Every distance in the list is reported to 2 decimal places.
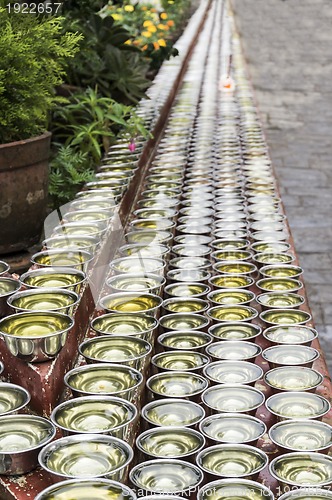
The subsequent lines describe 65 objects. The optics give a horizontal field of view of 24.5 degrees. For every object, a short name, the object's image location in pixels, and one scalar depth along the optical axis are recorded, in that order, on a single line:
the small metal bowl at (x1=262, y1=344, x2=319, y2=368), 2.36
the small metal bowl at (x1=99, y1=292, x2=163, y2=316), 2.54
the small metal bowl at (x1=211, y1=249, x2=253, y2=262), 3.14
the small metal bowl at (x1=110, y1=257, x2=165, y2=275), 2.86
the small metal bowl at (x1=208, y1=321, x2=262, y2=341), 2.49
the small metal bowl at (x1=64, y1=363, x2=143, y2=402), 2.03
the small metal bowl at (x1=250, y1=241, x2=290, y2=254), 3.27
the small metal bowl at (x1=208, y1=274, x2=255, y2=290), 2.89
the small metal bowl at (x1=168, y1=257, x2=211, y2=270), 3.01
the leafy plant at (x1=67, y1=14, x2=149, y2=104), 5.34
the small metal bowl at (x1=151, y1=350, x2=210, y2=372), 2.29
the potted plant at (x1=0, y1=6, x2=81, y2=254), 3.08
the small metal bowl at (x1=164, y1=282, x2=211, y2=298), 2.78
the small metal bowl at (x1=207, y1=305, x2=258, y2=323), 2.60
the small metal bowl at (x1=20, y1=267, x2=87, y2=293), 2.48
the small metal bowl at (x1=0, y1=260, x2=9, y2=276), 2.51
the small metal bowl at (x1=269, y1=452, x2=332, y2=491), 1.81
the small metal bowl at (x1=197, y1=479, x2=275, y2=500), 1.72
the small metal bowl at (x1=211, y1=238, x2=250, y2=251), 3.25
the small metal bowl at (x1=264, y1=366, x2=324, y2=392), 2.22
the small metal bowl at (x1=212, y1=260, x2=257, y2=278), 3.01
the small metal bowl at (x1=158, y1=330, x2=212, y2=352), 2.40
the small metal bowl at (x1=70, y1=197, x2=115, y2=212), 3.32
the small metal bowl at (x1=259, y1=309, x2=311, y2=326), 2.66
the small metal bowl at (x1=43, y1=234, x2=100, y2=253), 2.83
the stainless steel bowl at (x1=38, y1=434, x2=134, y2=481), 1.71
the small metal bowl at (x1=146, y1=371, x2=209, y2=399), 2.13
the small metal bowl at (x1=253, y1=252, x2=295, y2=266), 3.13
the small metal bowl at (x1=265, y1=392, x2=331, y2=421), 2.10
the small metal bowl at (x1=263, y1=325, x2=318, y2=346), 2.51
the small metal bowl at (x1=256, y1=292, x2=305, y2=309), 2.73
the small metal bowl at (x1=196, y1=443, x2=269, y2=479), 1.81
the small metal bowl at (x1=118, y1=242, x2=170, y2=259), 3.02
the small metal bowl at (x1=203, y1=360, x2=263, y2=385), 2.23
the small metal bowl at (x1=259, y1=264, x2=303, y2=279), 3.03
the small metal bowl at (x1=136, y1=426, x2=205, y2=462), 1.87
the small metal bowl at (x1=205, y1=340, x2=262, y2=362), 2.37
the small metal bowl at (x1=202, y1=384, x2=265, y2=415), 2.08
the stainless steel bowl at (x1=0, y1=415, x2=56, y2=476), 1.78
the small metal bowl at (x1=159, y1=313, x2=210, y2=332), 2.53
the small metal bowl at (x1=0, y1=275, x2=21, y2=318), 2.34
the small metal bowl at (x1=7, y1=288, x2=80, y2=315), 2.32
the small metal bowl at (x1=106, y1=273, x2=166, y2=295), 2.70
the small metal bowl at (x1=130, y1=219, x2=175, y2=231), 3.31
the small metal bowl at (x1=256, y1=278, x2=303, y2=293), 2.90
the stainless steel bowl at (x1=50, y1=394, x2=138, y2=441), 1.86
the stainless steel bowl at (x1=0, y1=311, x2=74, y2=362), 2.03
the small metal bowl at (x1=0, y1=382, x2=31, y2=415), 1.94
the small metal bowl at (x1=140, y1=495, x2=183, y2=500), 1.65
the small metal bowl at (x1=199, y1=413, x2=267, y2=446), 1.95
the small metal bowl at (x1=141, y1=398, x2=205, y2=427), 2.00
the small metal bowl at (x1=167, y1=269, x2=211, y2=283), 2.91
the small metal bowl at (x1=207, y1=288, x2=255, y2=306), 2.76
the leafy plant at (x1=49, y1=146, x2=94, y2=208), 4.04
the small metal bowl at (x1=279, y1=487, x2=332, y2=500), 1.73
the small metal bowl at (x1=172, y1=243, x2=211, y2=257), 3.15
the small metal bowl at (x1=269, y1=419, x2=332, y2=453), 1.96
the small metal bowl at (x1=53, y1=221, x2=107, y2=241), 2.96
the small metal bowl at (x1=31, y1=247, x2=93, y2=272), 2.65
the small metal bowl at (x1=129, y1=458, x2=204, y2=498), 1.72
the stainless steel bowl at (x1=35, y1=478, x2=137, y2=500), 1.62
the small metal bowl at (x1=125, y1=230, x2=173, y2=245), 3.17
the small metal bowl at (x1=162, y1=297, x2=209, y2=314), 2.65
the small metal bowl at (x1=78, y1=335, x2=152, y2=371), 2.16
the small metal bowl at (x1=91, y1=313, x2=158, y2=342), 2.36
